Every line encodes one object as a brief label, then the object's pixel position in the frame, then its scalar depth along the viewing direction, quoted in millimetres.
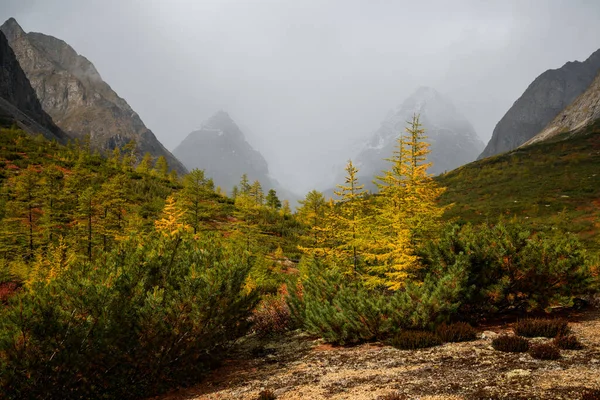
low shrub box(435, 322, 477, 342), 6543
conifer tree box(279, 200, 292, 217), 45628
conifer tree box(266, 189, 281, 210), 59344
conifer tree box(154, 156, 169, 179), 51656
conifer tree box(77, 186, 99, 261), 15991
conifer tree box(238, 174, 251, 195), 73750
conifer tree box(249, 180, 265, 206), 67375
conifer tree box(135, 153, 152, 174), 51703
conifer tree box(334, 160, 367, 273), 12156
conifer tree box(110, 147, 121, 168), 46438
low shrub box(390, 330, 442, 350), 6457
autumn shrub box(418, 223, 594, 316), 7523
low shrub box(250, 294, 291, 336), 9616
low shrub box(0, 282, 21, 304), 12032
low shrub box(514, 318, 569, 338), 6137
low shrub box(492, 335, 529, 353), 5574
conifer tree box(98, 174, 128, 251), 16516
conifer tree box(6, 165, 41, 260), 16328
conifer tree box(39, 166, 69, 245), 16625
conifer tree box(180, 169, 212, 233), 18734
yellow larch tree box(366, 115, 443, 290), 9570
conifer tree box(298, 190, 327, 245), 18703
